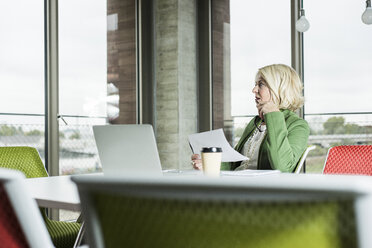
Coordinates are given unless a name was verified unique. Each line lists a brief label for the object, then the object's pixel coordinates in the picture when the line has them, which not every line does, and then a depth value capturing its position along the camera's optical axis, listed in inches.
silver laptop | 68.7
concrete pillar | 198.1
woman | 90.1
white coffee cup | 72.2
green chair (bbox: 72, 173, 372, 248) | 20.3
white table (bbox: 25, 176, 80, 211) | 55.1
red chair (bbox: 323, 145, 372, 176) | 89.0
